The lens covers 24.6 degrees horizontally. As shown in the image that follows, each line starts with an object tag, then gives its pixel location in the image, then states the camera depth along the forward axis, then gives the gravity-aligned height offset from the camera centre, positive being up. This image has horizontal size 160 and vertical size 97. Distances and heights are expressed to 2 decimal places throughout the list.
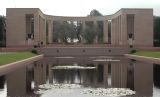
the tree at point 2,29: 52.78 +1.31
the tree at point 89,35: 59.60 +0.33
